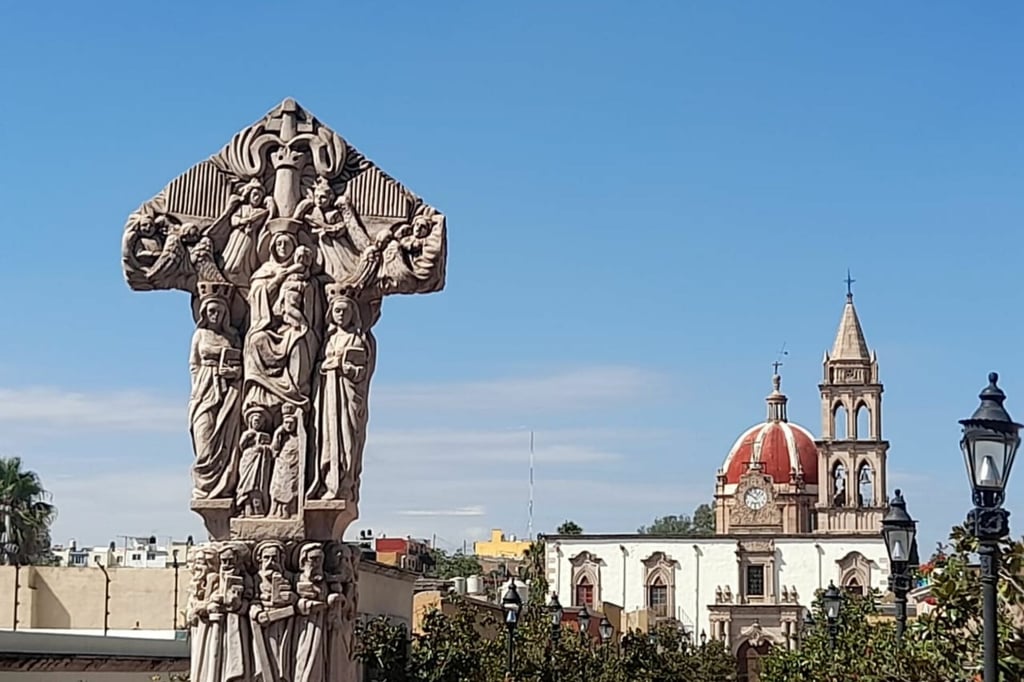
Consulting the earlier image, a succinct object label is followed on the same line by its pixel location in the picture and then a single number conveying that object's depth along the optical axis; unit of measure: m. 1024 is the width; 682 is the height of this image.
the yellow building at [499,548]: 134.88
